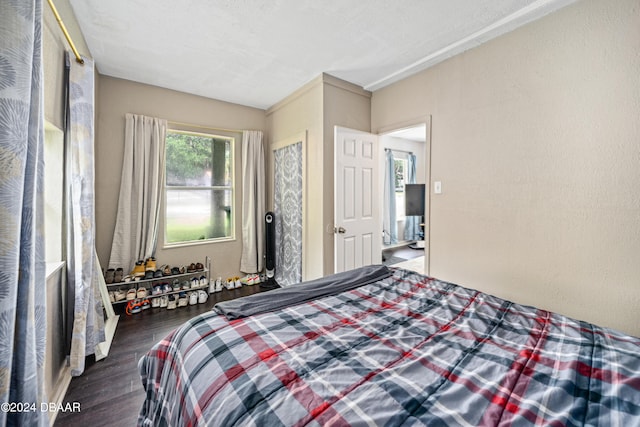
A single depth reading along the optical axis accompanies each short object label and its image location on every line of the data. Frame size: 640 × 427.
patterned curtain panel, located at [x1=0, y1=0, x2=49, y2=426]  0.88
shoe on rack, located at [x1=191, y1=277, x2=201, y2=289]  3.23
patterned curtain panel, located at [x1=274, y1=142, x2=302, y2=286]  3.41
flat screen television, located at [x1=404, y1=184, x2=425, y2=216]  5.37
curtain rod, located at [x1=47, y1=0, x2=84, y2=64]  1.44
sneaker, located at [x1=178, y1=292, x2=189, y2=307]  3.09
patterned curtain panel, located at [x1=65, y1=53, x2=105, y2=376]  1.85
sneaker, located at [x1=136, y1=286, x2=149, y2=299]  2.94
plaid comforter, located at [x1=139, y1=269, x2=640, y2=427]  0.75
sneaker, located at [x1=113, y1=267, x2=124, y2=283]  2.83
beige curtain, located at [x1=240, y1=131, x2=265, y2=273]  3.78
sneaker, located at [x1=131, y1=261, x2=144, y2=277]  2.93
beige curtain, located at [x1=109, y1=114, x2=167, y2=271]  2.99
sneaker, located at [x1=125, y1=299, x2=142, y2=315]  2.88
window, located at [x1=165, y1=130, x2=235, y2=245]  3.44
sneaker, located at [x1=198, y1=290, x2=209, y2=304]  3.18
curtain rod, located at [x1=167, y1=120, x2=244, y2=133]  3.29
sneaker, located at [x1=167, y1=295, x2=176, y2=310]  3.03
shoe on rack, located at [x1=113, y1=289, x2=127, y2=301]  2.85
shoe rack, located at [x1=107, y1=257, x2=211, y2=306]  2.90
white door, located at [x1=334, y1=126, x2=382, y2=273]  2.96
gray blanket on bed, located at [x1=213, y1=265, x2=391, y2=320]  1.35
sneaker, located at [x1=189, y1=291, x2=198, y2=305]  3.14
